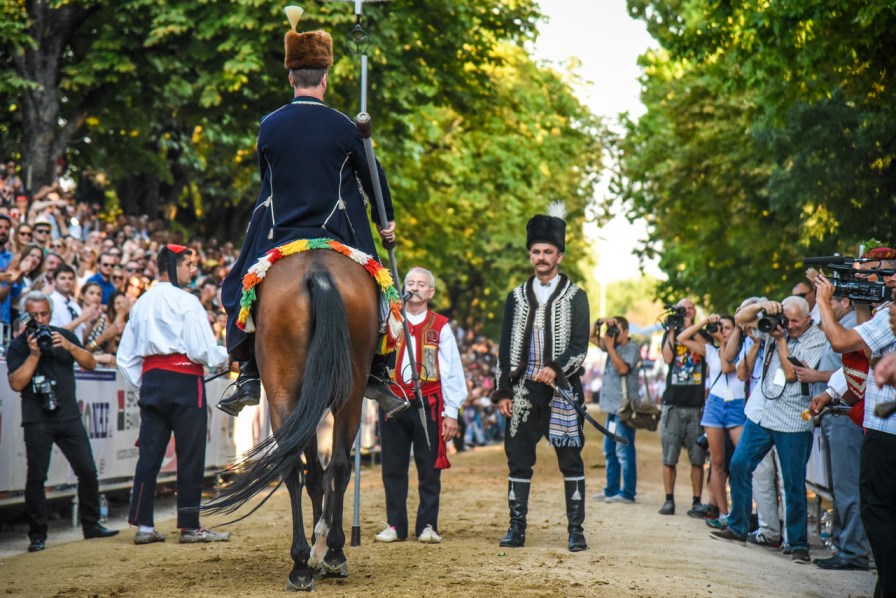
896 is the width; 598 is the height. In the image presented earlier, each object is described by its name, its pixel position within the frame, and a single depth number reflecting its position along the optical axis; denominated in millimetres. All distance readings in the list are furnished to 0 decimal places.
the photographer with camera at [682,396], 14969
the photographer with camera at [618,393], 16078
